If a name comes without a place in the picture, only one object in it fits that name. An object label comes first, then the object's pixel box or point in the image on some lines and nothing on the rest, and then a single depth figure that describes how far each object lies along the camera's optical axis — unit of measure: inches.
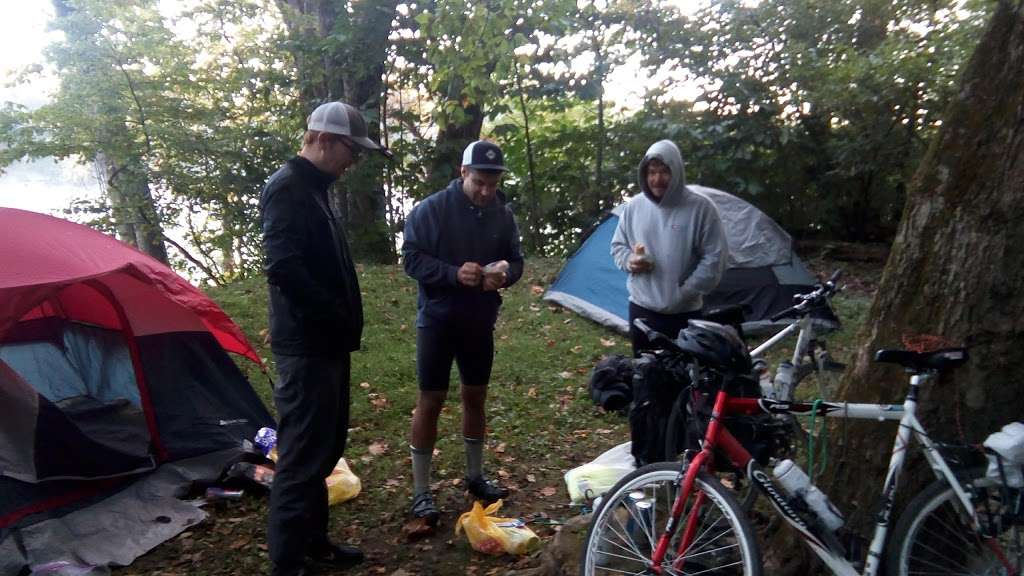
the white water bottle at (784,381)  169.3
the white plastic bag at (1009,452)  85.3
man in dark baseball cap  146.9
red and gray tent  160.4
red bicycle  90.1
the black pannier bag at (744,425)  103.0
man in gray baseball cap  125.4
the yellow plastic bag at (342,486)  169.6
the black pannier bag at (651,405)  121.9
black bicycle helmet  99.1
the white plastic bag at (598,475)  160.4
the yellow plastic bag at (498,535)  142.8
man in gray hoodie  150.6
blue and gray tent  300.4
